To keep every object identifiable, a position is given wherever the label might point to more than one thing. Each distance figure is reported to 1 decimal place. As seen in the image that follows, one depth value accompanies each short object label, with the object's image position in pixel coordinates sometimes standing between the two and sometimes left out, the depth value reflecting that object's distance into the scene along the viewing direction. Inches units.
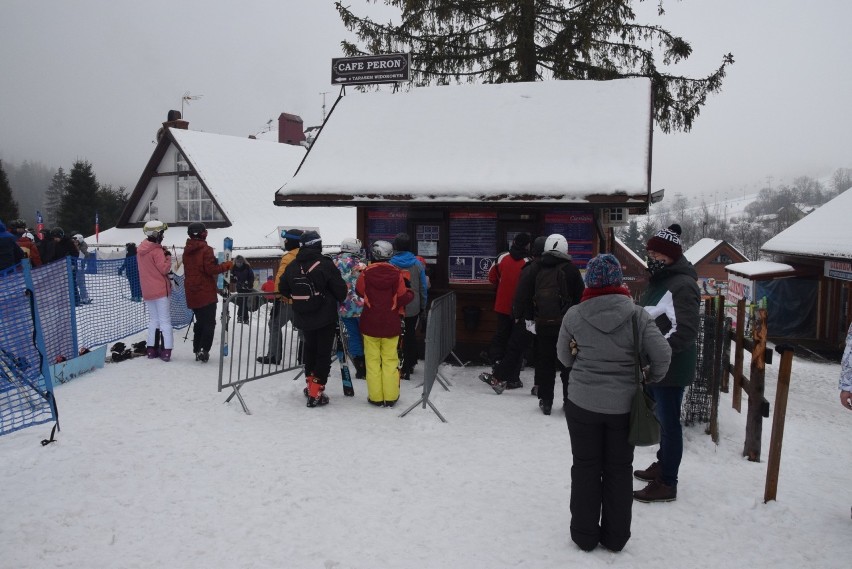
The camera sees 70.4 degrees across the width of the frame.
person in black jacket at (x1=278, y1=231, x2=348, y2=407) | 270.5
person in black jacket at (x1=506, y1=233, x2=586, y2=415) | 265.4
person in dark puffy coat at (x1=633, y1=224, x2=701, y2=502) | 177.9
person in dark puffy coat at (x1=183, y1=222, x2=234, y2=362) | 340.2
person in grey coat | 150.7
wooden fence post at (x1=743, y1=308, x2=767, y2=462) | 213.8
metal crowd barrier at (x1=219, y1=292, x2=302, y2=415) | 274.4
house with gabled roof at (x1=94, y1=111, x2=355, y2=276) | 1046.4
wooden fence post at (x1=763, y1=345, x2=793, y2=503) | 182.9
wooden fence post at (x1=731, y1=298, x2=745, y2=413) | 252.4
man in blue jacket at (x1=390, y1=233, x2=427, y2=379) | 313.3
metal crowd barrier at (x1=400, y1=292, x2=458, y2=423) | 271.7
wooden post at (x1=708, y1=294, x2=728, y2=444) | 242.2
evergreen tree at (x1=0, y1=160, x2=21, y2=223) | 1646.2
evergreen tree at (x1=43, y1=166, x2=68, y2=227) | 3365.7
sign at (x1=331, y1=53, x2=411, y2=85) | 522.6
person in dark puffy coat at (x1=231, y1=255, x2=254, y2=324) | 620.1
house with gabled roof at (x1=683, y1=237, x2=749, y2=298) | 1918.1
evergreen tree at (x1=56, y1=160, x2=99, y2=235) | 1844.2
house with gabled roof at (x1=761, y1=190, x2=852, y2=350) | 802.8
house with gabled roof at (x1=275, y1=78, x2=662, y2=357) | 350.0
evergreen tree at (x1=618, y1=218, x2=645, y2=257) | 3246.3
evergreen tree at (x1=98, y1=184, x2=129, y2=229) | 1913.1
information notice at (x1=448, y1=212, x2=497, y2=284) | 382.6
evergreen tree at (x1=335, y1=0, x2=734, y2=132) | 626.2
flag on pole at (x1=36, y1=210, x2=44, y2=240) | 603.8
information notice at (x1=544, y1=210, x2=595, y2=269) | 367.9
